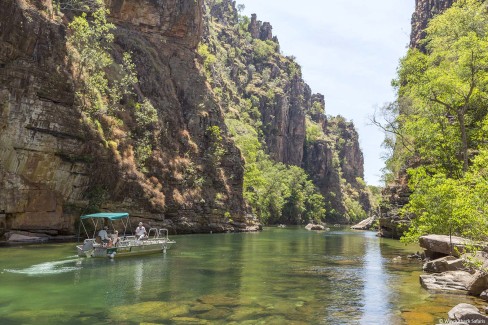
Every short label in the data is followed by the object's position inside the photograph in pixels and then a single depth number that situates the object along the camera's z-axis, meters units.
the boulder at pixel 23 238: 36.41
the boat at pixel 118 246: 28.45
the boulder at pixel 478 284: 17.38
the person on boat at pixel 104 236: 30.70
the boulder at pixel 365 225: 100.25
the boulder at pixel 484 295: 16.70
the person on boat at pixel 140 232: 34.46
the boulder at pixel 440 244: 24.17
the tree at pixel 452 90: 33.09
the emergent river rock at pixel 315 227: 88.52
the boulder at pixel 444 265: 21.28
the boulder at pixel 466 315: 11.56
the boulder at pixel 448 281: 18.55
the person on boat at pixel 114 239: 29.72
